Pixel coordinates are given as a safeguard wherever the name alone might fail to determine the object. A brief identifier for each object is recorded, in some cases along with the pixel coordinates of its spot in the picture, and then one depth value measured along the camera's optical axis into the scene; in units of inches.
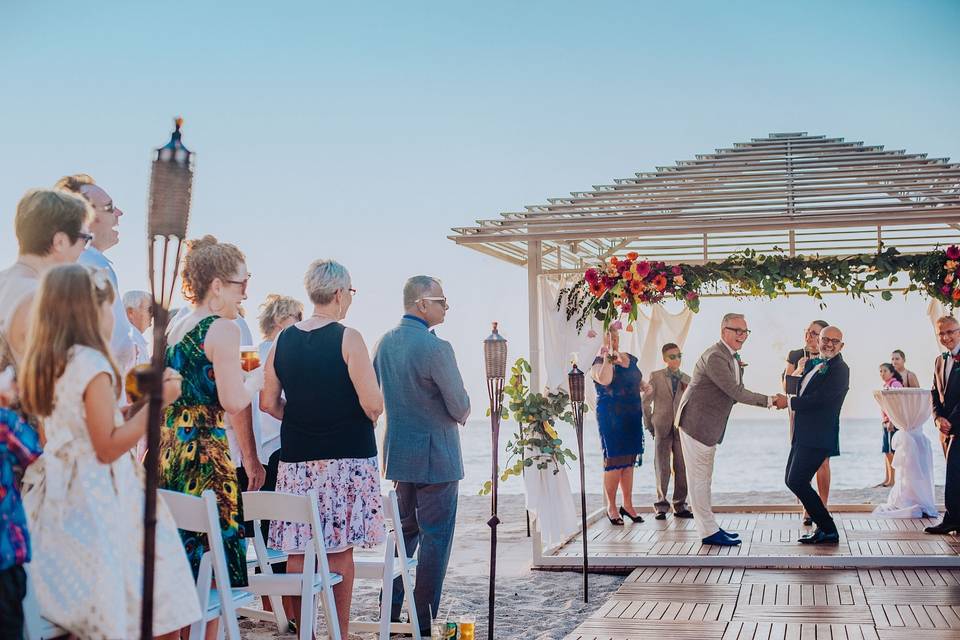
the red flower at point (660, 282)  338.6
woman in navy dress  406.6
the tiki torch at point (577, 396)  287.4
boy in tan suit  434.9
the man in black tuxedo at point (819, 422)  348.8
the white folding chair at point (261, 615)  244.2
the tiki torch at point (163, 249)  103.9
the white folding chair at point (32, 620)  119.4
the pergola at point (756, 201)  331.6
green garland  327.9
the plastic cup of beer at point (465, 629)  195.5
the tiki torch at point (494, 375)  227.5
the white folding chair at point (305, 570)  172.1
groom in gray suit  339.6
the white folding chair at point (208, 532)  155.2
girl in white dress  119.8
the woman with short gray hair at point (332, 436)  194.4
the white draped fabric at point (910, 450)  420.2
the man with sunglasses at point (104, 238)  168.7
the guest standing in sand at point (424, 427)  235.5
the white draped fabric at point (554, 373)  341.4
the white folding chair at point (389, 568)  202.7
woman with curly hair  171.2
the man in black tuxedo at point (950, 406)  365.1
